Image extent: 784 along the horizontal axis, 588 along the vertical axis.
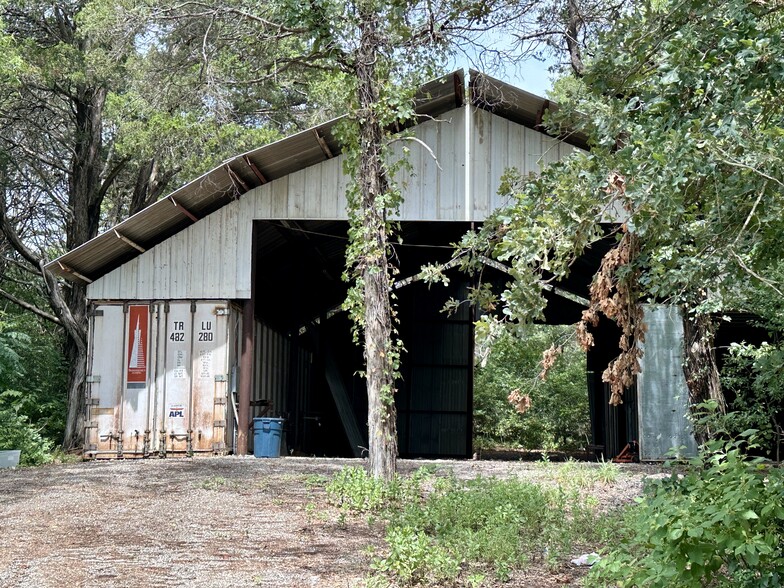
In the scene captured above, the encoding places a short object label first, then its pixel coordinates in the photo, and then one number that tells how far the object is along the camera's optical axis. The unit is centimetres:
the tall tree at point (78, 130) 1733
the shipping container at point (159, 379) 1549
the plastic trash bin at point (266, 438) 1507
